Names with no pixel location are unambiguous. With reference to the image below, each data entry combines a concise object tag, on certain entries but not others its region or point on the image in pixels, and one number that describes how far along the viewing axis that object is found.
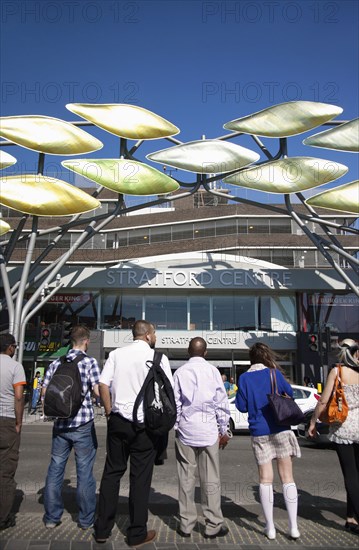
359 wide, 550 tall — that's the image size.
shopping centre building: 26.78
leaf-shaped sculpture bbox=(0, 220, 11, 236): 20.45
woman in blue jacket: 4.52
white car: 14.49
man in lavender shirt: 4.53
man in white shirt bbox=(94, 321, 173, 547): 4.27
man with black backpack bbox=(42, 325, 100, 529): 4.64
